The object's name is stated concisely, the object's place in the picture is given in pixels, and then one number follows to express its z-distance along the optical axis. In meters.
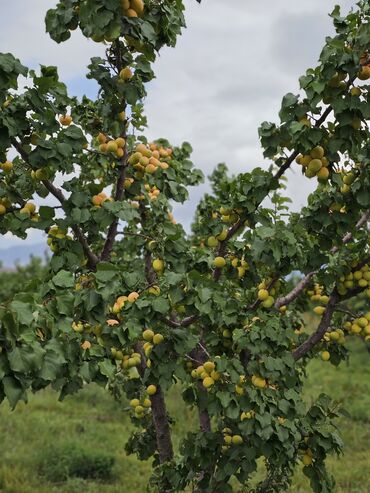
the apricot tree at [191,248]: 2.67
